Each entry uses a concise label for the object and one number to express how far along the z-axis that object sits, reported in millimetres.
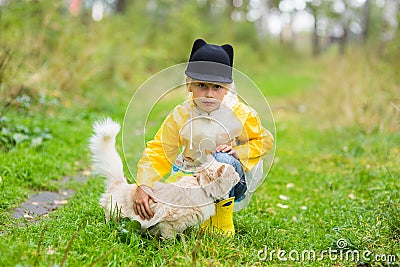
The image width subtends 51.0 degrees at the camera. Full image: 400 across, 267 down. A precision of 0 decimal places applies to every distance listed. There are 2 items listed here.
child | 2701
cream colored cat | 2635
